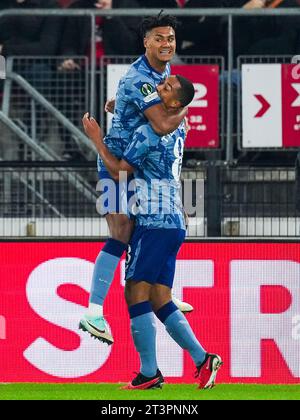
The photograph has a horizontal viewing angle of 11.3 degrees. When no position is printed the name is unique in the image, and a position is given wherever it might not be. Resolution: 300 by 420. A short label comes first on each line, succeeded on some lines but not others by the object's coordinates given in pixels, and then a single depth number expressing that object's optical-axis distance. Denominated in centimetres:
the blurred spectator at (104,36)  1559
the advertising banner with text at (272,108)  1468
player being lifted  1021
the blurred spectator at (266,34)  1540
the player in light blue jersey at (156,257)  1035
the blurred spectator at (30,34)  1565
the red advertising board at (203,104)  1462
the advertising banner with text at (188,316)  1302
